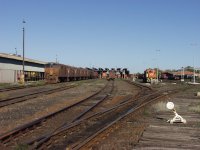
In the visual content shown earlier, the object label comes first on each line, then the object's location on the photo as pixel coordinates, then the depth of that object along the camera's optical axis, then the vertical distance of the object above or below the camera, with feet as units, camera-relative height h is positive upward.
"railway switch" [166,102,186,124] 46.02 -4.50
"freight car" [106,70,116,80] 323.78 +3.05
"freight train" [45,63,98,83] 216.95 +3.33
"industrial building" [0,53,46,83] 219.63 +6.09
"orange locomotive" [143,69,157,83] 240.53 +2.23
